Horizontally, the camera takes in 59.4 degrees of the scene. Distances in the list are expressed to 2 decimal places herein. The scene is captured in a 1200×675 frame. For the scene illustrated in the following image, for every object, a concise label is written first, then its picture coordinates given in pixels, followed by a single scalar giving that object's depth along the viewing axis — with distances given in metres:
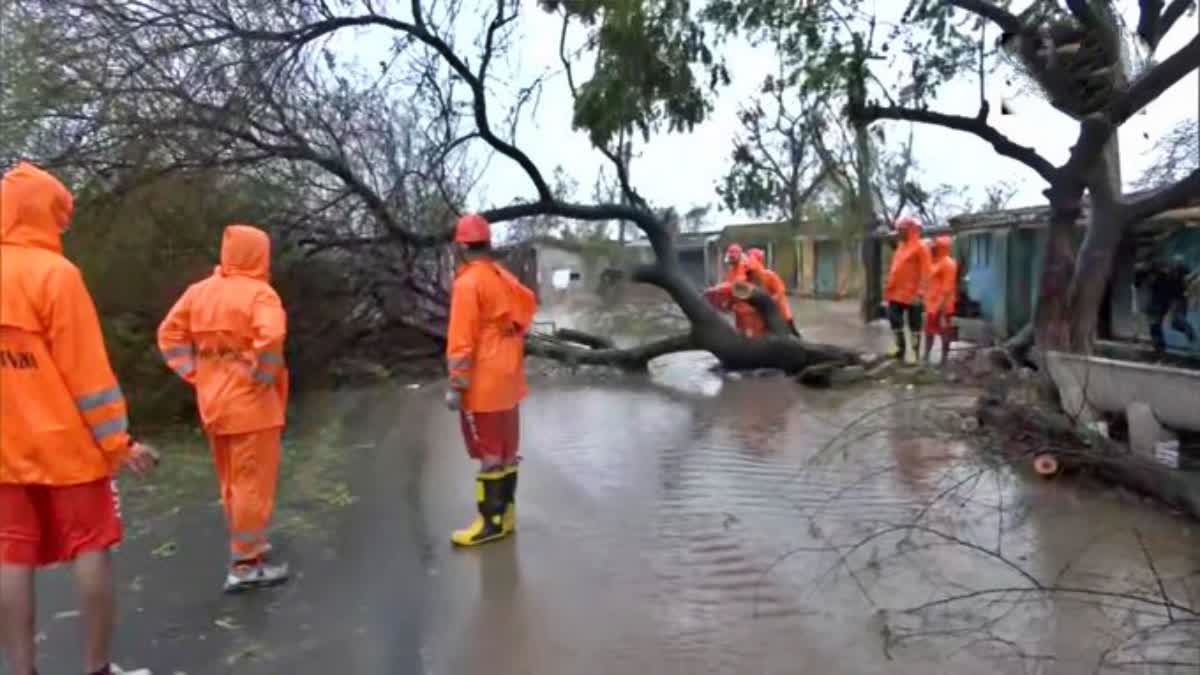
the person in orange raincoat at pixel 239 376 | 4.64
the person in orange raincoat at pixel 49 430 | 3.24
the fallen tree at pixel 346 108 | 9.48
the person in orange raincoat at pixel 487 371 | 5.19
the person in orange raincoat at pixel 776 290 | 12.98
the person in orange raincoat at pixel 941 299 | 12.11
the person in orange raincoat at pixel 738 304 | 12.96
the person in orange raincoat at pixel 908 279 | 12.52
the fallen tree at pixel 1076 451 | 5.22
